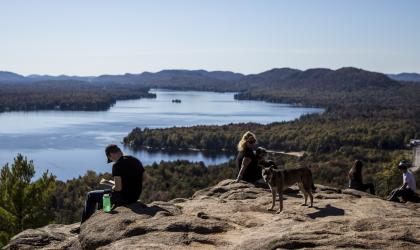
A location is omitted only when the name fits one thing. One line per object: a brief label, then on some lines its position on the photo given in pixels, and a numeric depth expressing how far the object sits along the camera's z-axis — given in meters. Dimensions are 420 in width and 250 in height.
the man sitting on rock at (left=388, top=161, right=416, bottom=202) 13.19
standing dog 10.87
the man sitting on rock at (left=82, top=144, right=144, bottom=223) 10.66
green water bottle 10.66
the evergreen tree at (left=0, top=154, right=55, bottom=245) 25.77
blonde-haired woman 13.55
